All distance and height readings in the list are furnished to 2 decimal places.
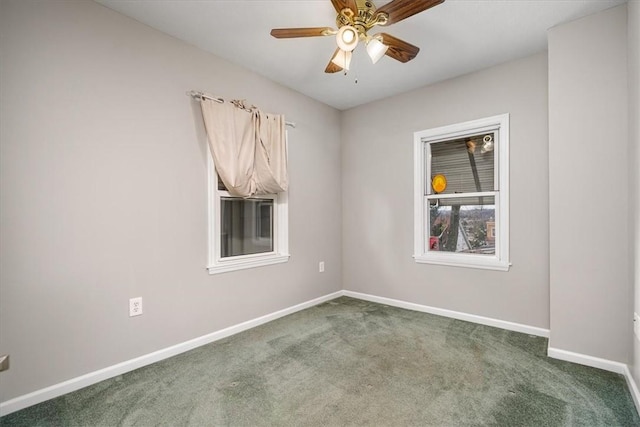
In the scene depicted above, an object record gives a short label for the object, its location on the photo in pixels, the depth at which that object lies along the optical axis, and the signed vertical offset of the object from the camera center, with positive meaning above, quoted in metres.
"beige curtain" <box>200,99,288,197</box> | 2.66 +0.63
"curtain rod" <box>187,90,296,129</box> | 2.56 +1.00
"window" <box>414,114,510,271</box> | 2.99 +0.21
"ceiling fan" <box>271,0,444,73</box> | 1.74 +1.15
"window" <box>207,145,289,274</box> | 2.76 -0.15
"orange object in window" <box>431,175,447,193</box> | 3.41 +0.35
